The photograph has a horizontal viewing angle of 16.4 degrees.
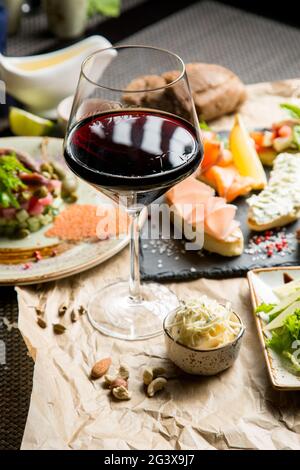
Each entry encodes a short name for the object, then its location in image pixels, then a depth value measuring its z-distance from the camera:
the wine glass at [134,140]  0.76
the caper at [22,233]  0.95
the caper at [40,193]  0.95
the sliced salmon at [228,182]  1.00
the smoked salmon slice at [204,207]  0.93
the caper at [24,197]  0.95
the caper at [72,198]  1.01
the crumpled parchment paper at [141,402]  0.75
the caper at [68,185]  1.01
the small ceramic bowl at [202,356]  0.79
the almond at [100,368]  0.81
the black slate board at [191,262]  0.92
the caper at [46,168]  1.01
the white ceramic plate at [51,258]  0.90
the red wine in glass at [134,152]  0.76
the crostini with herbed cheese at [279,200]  0.97
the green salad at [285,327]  0.79
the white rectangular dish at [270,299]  0.77
